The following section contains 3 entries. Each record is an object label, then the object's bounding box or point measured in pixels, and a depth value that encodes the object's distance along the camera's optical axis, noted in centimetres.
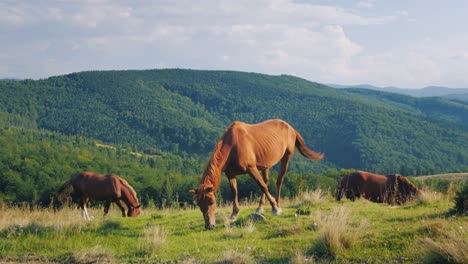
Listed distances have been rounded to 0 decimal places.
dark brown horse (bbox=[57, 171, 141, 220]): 1288
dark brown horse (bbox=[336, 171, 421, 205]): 1252
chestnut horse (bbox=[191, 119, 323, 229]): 873
